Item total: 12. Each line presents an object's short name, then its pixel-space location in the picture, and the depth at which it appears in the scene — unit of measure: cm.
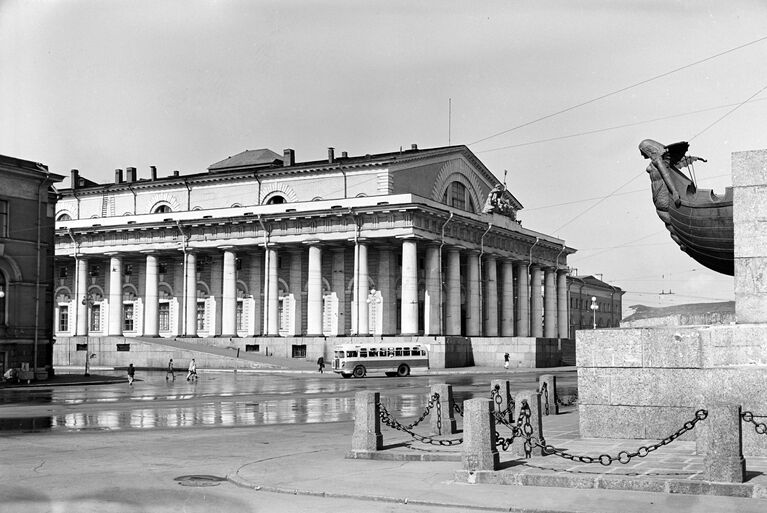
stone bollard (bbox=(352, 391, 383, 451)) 1548
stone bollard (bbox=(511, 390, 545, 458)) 1447
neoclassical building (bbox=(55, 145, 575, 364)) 7119
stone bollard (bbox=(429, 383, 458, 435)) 1939
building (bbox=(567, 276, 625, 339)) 12518
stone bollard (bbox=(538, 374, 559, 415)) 2455
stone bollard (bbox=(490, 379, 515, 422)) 2081
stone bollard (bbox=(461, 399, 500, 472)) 1289
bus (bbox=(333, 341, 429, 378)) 5684
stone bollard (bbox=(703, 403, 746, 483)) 1145
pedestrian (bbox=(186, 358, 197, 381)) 5141
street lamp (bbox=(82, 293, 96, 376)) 8508
